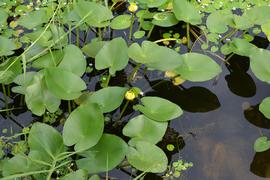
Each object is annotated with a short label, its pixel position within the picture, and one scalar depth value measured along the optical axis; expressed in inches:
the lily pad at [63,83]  131.6
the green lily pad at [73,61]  137.5
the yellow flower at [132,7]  147.3
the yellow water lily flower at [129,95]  132.7
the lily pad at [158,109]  131.2
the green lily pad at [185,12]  149.8
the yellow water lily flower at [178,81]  146.7
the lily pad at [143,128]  130.2
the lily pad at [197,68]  138.5
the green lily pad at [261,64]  138.1
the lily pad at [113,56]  138.2
